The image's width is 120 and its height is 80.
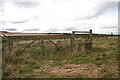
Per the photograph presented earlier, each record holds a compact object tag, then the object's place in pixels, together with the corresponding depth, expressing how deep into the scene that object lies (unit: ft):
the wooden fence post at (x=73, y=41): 16.85
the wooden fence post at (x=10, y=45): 15.23
